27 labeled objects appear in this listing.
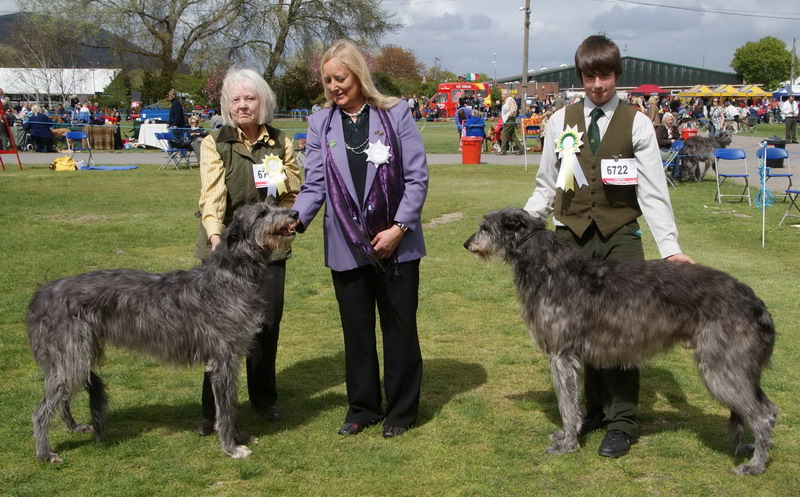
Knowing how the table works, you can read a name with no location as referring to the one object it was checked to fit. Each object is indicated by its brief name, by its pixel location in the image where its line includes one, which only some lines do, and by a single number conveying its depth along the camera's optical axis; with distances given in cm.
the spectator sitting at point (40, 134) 2834
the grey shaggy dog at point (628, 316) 430
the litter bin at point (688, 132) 2688
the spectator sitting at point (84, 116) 3838
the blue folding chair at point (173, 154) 2333
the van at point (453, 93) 6500
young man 467
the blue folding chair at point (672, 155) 1978
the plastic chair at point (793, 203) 1384
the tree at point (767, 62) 11319
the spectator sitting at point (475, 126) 2811
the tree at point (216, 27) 4559
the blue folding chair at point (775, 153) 1521
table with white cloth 3033
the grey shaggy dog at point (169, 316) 461
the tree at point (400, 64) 10212
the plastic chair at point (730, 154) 1666
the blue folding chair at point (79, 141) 2553
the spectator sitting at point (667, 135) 2045
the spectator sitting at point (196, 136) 2270
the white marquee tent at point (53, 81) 4984
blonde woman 475
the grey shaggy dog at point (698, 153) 2027
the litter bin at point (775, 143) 1652
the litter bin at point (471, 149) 2489
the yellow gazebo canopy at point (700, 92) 5647
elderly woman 505
